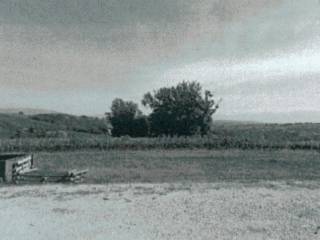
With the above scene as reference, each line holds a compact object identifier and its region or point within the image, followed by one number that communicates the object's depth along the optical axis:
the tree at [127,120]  64.44
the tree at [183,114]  60.91
